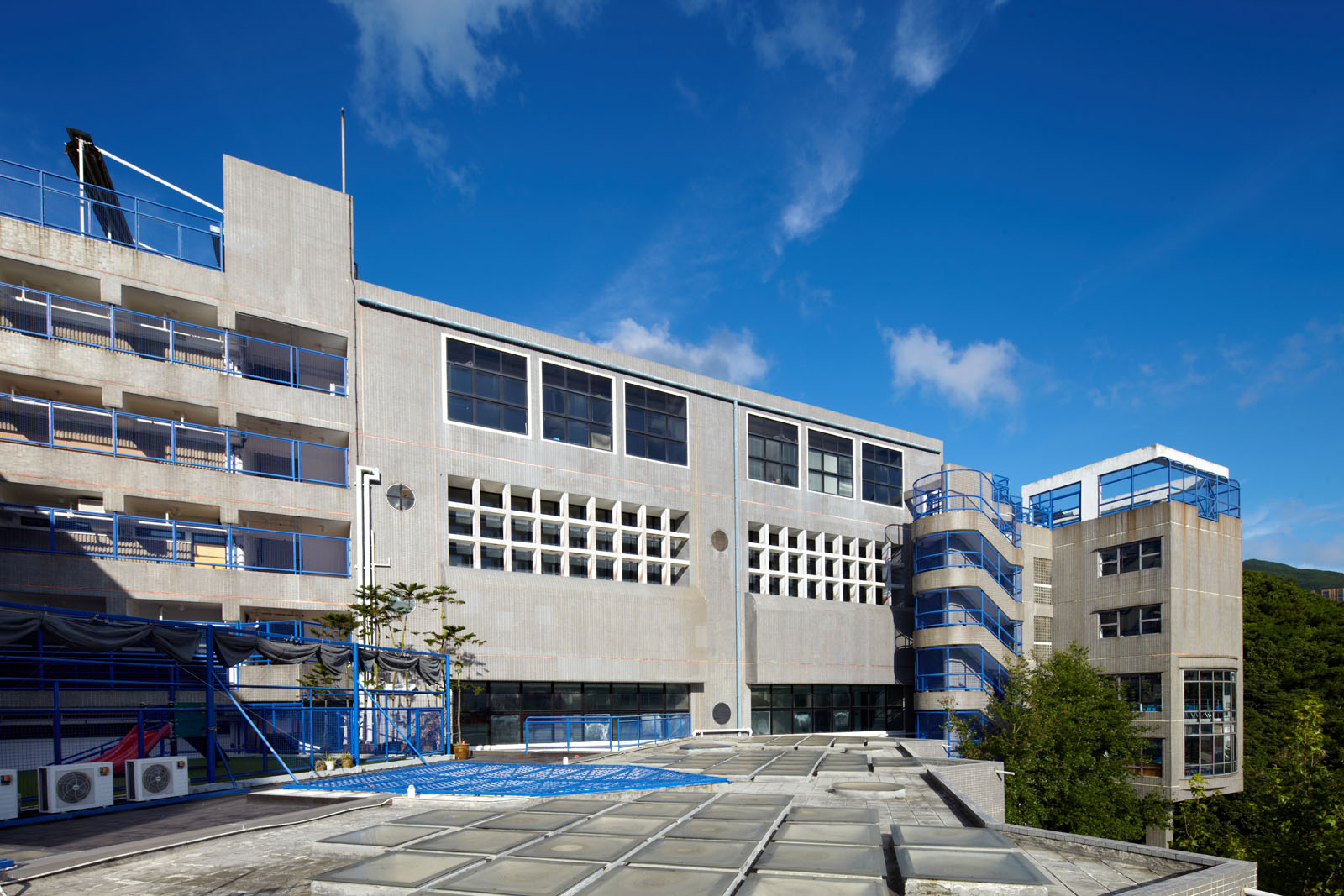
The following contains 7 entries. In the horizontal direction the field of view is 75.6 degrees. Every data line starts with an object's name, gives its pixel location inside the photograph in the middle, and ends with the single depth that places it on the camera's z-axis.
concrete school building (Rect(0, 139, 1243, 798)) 25.17
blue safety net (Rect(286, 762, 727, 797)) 14.96
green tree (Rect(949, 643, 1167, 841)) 31.70
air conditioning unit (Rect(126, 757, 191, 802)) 15.16
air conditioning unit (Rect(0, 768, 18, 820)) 13.25
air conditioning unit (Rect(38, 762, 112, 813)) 13.82
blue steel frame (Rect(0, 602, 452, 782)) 15.55
